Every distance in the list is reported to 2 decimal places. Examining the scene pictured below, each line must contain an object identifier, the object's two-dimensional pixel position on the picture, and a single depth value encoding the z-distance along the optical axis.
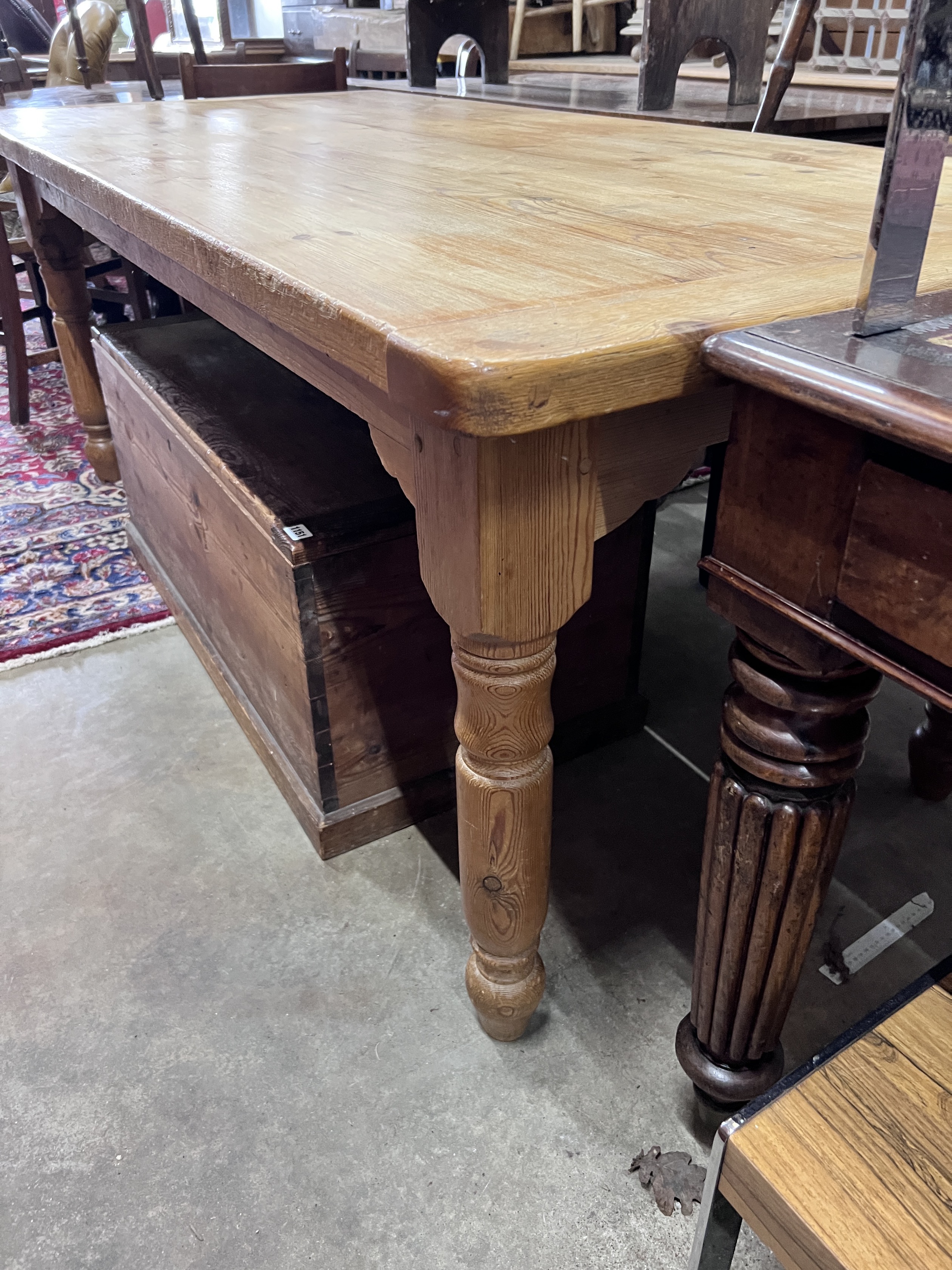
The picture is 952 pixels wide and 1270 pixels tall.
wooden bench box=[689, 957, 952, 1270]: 0.48
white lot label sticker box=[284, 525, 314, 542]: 0.99
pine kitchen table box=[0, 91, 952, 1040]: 0.52
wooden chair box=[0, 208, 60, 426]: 2.51
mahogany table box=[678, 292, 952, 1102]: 0.46
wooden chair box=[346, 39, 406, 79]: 3.76
